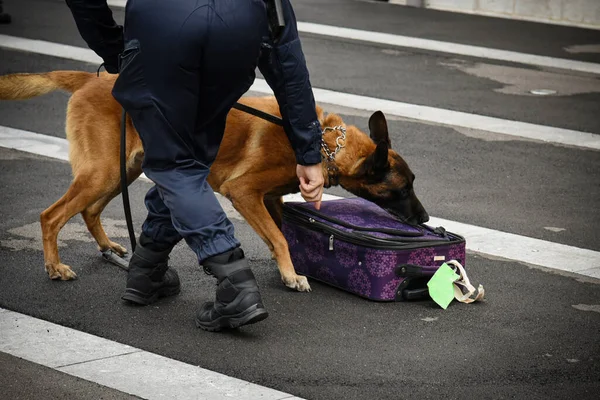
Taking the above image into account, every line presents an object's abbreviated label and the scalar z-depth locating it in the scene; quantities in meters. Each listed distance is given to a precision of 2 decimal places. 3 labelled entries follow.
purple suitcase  8.92
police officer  7.39
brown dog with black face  9.11
